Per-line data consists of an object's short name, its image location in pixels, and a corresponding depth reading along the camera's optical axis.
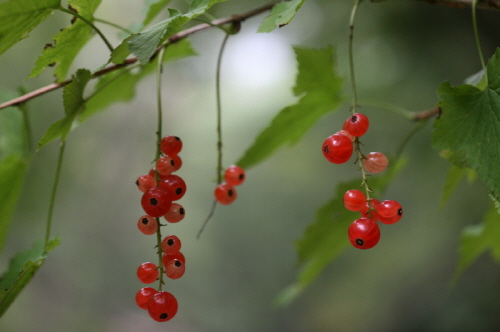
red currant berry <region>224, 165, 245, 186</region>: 0.70
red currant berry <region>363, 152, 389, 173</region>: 0.64
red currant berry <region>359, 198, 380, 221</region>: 0.64
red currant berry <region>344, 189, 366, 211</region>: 0.64
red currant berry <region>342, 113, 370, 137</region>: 0.63
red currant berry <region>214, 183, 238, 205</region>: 0.70
